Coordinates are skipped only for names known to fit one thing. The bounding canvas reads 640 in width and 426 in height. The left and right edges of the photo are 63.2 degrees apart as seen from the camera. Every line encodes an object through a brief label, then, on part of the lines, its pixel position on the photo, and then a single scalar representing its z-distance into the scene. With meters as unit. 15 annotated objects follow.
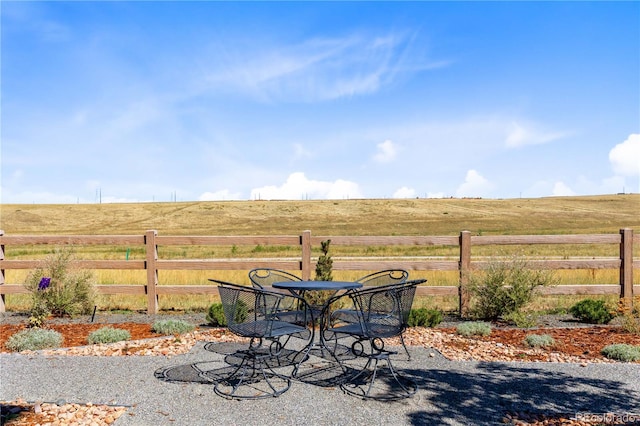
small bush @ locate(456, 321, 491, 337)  7.10
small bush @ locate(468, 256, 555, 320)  8.22
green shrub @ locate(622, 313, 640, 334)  7.29
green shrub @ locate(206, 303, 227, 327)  7.64
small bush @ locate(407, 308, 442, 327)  7.70
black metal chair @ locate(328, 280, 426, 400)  4.64
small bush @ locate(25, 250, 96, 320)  8.73
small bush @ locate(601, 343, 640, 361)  5.82
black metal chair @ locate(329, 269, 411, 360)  5.71
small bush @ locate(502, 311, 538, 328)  7.83
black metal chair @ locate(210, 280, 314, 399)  4.66
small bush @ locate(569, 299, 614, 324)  8.28
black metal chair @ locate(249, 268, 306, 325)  6.00
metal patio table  5.35
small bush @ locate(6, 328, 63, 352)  6.39
